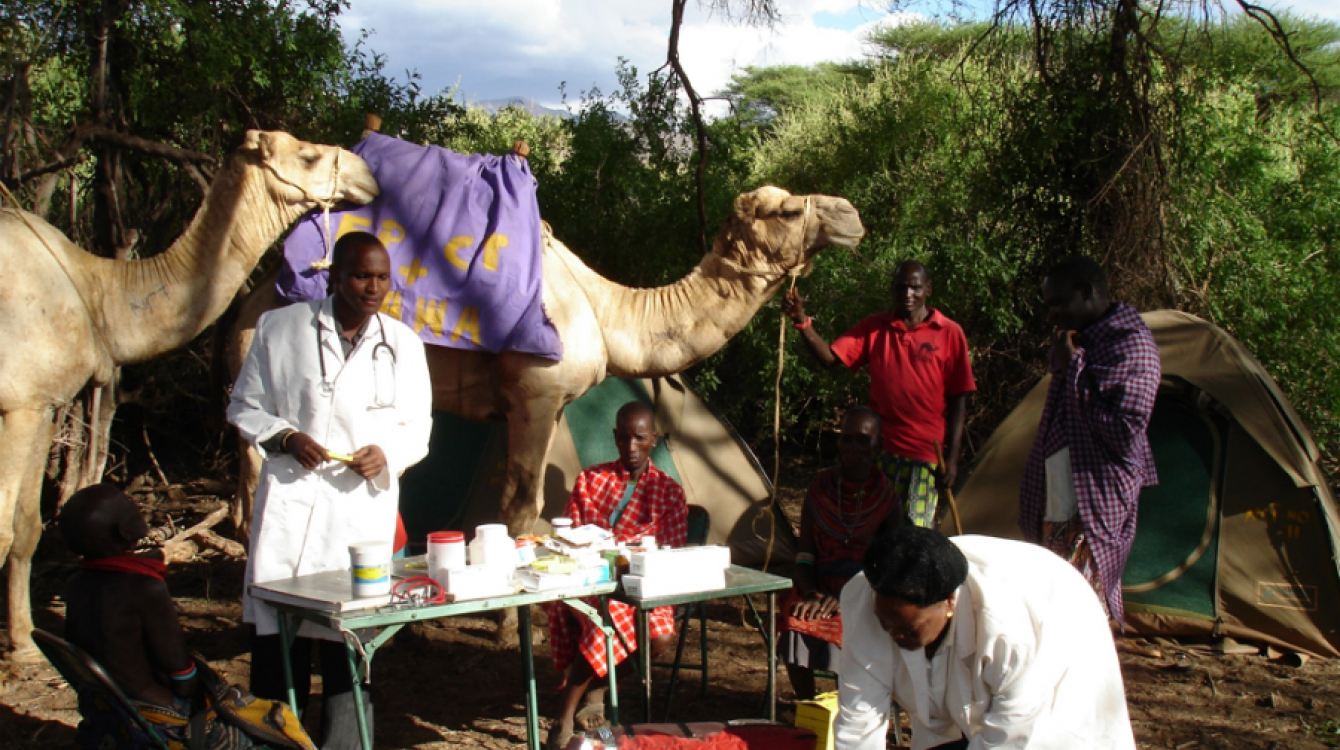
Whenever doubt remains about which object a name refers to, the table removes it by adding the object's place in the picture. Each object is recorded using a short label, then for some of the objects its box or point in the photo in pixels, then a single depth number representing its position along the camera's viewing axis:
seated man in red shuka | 4.37
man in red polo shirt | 4.97
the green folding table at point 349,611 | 3.03
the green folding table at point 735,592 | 3.48
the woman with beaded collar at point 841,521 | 4.19
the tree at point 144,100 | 6.37
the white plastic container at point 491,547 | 3.32
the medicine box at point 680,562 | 3.46
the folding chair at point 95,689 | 2.85
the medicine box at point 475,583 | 3.21
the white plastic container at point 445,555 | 3.23
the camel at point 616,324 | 5.21
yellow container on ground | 3.04
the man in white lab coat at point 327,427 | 3.54
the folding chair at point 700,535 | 4.54
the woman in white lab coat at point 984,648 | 2.36
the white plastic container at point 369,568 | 3.09
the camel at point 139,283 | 4.62
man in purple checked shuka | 3.80
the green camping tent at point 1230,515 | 5.37
